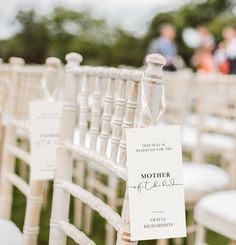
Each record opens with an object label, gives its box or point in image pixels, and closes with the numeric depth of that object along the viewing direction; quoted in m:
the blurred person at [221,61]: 6.95
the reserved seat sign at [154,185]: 0.89
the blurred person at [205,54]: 7.57
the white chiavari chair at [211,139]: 2.23
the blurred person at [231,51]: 6.80
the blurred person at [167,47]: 7.40
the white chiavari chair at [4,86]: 2.11
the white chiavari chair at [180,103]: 3.21
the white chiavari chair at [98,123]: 0.90
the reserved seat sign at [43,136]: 1.40
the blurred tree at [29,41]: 19.25
